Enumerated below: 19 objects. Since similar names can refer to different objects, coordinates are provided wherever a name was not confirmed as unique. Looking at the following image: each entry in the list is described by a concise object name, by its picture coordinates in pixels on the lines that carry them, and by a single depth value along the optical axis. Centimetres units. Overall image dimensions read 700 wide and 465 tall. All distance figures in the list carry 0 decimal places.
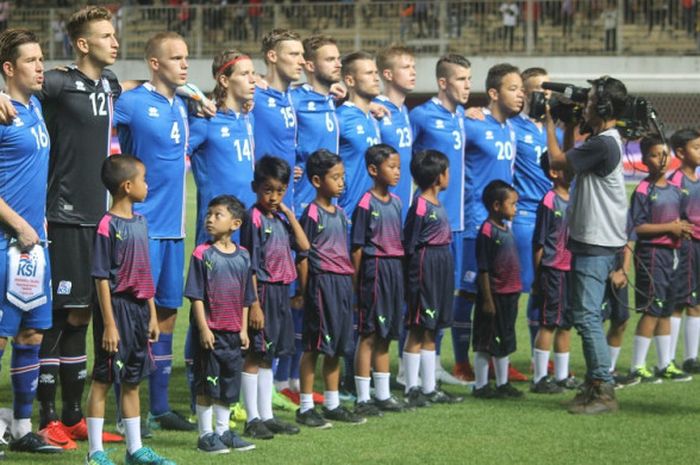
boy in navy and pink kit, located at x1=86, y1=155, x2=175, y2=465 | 1473
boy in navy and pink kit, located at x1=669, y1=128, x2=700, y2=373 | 2191
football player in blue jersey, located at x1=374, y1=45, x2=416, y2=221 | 2109
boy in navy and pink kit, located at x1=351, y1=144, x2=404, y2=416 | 1852
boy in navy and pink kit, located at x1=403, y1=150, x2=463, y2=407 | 1925
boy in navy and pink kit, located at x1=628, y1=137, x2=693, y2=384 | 2131
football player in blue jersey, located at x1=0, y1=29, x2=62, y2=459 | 1499
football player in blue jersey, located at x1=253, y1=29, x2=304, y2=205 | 1945
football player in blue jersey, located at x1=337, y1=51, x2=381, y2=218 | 2053
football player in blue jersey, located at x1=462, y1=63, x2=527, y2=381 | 2164
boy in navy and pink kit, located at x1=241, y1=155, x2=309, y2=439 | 1675
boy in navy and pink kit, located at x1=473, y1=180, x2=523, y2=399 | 2016
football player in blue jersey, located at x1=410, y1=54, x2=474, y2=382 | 2120
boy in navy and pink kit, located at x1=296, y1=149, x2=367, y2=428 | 1767
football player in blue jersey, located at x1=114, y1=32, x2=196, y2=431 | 1722
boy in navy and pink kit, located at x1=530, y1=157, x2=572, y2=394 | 2073
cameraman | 1859
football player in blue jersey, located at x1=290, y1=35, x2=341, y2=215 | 2008
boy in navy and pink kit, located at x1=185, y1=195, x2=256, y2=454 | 1570
